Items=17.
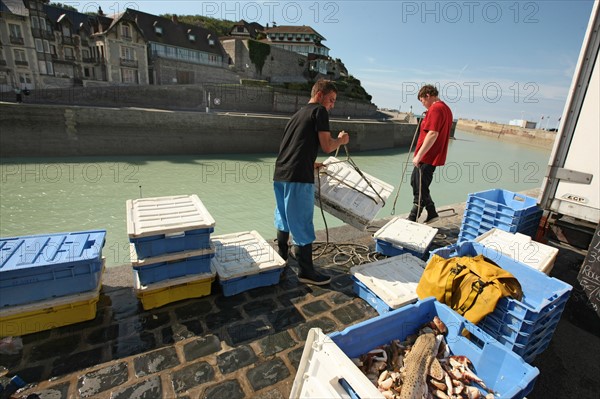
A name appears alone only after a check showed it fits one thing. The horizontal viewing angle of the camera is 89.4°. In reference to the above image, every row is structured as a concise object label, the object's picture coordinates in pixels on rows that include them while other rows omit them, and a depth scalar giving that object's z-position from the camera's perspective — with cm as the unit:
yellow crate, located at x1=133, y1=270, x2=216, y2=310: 316
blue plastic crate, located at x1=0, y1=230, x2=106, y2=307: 265
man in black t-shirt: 351
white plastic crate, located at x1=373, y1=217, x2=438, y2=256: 458
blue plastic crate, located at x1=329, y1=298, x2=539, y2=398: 211
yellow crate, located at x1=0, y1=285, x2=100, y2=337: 269
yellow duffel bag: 271
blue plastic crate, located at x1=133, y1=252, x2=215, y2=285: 311
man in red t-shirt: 520
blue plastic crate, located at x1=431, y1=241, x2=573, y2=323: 262
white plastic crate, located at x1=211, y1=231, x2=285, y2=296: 356
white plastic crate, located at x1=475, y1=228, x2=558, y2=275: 388
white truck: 338
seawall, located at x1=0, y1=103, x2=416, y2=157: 1608
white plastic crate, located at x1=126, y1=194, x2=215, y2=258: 298
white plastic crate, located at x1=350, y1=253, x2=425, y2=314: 344
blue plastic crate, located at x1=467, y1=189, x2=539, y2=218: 481
